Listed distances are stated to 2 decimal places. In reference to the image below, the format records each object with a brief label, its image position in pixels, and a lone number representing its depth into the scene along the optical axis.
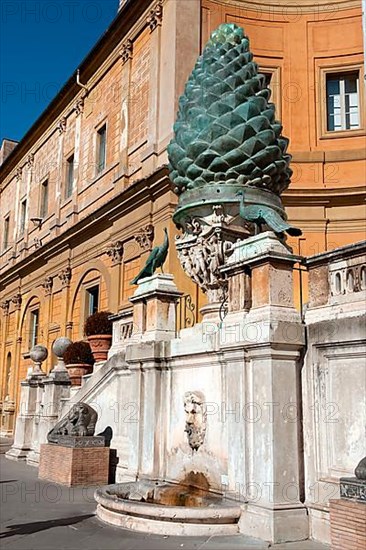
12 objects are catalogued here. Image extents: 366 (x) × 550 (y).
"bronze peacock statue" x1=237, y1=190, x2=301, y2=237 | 7.43
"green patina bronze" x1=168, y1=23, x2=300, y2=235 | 8.63
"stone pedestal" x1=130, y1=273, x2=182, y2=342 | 9.48
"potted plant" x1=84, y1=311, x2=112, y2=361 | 15.16
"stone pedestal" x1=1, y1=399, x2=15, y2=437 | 27.05
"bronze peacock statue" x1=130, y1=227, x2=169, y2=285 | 9.75
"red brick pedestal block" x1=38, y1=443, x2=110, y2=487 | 10.32
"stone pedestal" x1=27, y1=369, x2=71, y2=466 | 14.40
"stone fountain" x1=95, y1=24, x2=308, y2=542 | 6.63
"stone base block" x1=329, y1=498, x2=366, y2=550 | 5.24
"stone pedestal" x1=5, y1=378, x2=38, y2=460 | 15.63
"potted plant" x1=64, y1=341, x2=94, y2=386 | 16.00
